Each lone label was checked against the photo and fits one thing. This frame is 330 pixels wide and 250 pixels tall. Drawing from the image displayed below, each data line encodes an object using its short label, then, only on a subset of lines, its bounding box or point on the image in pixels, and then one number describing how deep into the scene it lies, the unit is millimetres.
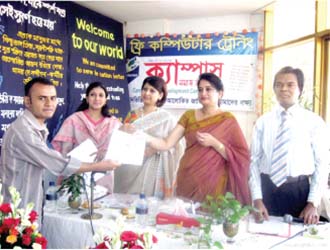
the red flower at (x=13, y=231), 1040
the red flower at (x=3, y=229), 1064
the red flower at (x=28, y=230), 1073
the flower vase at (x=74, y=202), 1818
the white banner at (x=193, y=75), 4141
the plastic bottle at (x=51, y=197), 1885
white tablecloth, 1394
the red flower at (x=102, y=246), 894
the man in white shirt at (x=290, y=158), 1633
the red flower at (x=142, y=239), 910
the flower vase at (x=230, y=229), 1365
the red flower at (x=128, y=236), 885
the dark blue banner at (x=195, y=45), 4113
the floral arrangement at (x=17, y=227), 1052
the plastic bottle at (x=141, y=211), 1680
